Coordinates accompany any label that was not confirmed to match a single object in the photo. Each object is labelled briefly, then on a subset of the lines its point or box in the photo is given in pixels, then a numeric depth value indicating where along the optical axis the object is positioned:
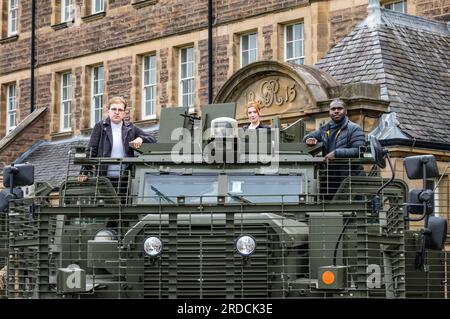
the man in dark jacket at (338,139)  12.91
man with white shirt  13.31
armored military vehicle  11.35
